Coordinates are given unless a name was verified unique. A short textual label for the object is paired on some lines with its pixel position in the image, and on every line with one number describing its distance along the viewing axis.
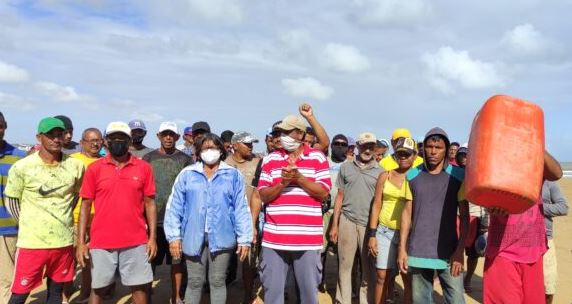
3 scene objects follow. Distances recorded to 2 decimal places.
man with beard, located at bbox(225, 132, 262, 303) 5.38
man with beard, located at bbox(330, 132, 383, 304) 5.09
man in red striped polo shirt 3.97
